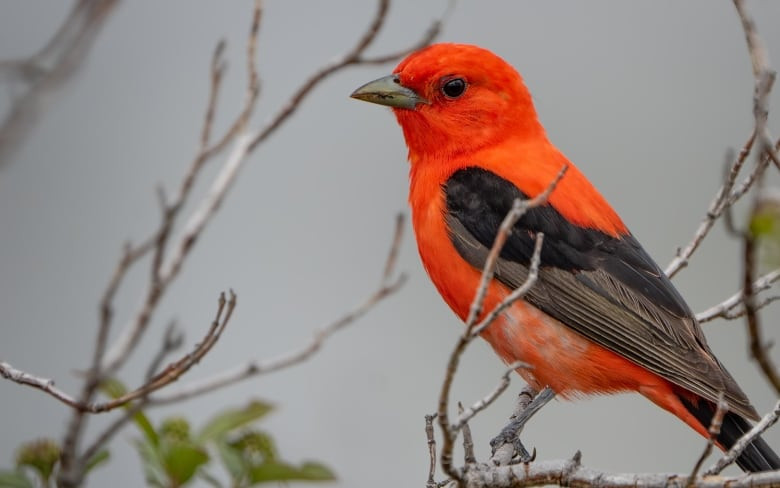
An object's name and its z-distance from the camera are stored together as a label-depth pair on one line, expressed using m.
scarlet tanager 7.93
